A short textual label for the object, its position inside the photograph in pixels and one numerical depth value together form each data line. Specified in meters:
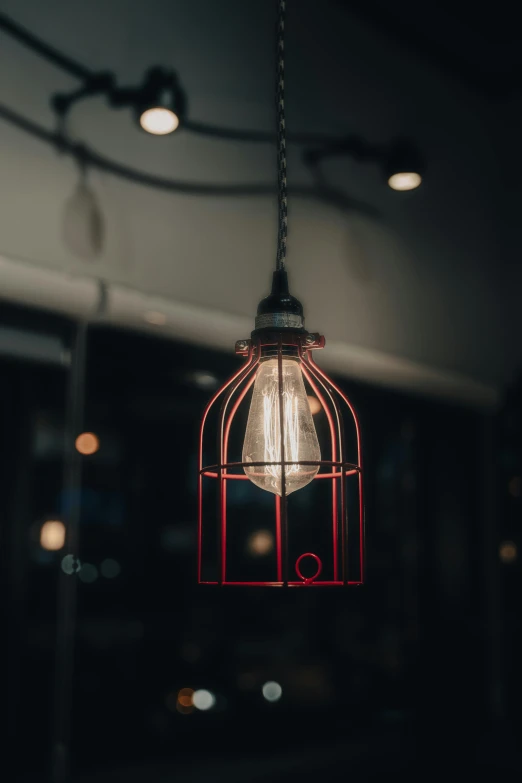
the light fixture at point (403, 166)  2.44
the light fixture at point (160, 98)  1.98
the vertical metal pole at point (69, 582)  1.96
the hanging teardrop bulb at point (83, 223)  2.12
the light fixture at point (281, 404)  1.17
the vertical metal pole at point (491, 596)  3.20
